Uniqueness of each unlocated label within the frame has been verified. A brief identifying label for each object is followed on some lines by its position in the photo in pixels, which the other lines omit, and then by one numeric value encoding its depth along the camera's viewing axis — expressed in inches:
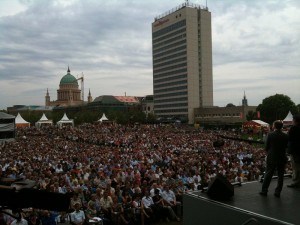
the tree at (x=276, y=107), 2915.8
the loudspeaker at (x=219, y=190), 228.2
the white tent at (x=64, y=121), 2122.8
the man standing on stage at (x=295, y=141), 246.8
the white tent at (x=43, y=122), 2180.1
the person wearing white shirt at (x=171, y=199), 440.2
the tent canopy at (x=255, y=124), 1719.2
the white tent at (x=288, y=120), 1492.7
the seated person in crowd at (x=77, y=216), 345.1
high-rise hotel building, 4244.1
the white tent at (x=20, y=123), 2081.2
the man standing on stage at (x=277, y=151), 233.1
